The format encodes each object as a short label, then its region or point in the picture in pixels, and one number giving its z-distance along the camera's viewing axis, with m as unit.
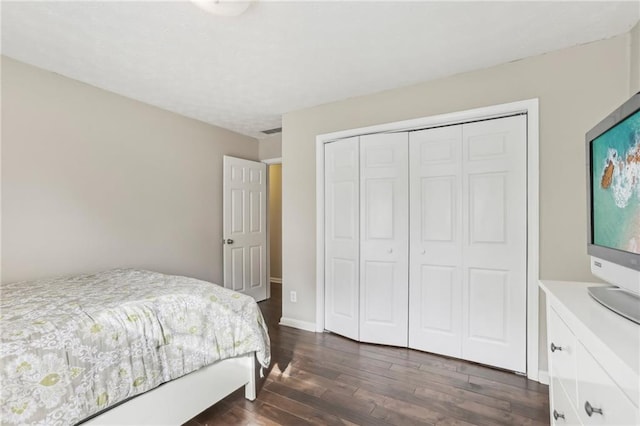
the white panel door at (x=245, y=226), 3.88
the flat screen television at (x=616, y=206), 1.01
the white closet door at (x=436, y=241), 2.51
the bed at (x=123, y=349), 1.17
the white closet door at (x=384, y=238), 2.73
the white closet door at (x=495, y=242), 2.26
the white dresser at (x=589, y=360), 0.75
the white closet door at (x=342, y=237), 2.95
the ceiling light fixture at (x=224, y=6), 1.55
